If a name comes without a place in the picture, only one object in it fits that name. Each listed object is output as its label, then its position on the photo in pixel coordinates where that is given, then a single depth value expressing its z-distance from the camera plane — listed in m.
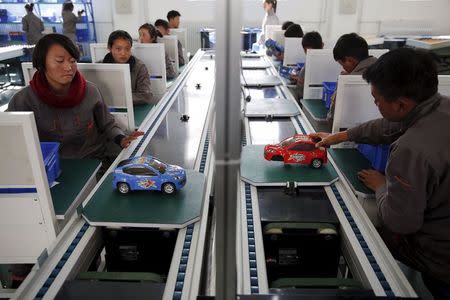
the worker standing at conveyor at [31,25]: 7.80
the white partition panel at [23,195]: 1.21
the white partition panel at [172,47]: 4.60
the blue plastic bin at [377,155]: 1.77
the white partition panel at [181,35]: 5.72
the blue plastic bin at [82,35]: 9.08
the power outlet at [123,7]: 8.88
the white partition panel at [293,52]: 4.36
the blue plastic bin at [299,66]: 3.93
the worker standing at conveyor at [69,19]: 8.04
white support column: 0.46
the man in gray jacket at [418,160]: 1.17
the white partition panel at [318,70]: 3.15
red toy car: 1.68
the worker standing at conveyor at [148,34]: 3.90
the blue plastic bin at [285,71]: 4.02
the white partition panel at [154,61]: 3.47
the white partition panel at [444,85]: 1.86
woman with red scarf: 1.94
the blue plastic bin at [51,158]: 1.56
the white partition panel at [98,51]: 3.29
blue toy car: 1.42
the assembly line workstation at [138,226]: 1.05
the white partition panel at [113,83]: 2.32
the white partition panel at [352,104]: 2.03
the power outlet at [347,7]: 8.66
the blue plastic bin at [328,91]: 2.93
